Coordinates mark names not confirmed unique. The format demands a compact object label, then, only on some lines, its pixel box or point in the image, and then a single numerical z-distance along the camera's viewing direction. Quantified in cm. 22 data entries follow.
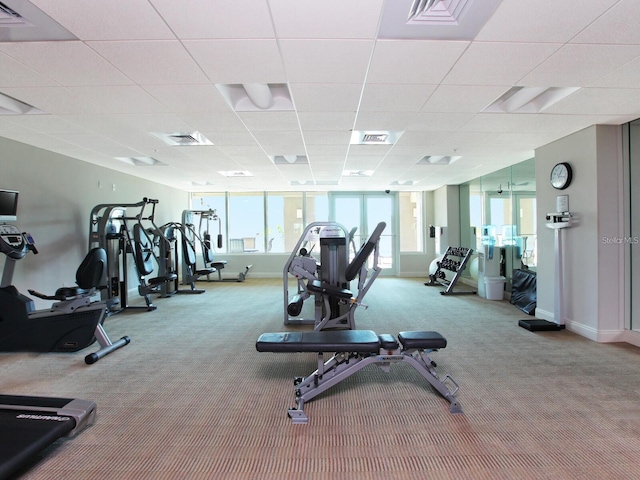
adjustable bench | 222
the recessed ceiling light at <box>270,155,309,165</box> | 489
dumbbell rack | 605
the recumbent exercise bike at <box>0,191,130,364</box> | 309
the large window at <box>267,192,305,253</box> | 853
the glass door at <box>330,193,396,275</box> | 844
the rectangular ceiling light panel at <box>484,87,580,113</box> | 271
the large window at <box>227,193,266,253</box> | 857
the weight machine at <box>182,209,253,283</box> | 641
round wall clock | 368
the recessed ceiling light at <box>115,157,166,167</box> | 490
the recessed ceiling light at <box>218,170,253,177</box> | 583
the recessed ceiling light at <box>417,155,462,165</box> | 498
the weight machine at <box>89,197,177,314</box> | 469
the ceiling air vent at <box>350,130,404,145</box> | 378
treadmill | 153
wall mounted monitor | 307
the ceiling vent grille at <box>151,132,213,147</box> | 376
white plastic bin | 560
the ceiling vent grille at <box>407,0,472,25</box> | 166
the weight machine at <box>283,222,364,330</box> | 392
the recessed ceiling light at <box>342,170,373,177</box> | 585
